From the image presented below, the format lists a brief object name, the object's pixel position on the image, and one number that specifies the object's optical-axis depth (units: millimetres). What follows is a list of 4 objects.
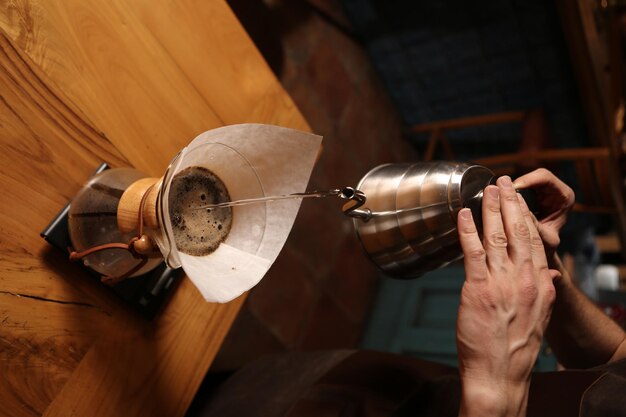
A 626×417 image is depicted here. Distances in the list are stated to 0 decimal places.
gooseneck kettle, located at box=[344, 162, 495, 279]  952
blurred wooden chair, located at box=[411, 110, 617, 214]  2414
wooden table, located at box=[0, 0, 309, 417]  790
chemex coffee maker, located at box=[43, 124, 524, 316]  793
